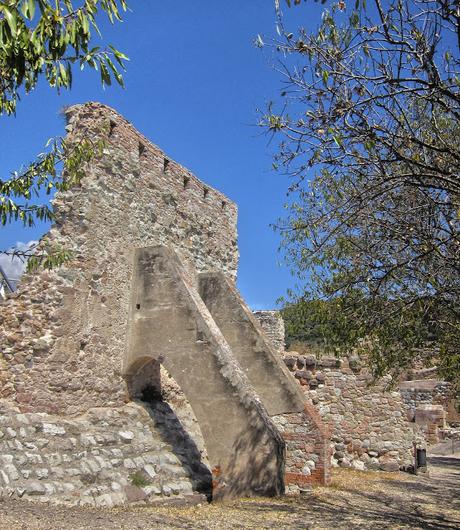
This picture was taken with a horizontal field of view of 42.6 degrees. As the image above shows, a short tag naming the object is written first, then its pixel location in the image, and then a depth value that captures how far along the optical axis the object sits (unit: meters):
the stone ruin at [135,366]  8.41
